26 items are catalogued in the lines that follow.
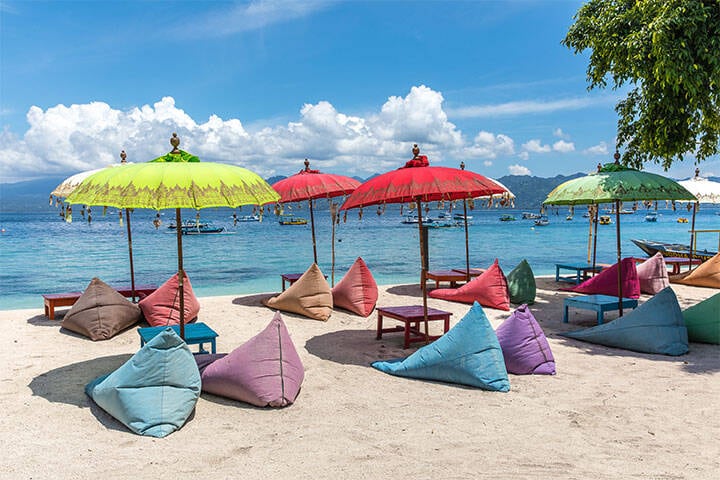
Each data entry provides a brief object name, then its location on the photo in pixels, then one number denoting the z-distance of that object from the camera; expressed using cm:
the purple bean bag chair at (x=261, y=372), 493
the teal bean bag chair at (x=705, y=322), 730
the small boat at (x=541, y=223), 8539
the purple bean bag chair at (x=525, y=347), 600
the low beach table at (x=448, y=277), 1157
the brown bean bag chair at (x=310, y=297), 891
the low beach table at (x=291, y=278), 1073
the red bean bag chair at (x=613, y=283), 1062
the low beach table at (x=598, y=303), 847
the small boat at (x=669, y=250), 1633
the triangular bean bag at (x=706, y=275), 1236
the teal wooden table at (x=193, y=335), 605
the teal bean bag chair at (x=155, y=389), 437
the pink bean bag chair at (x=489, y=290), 967
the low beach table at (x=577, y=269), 1283
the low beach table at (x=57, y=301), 866
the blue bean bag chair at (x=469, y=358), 545
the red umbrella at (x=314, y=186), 911
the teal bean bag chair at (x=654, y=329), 689
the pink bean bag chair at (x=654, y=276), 1133
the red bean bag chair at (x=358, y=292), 923
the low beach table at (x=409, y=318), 706
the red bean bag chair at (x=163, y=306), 784
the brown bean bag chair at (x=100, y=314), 744
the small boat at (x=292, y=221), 7807
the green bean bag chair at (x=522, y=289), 1045
